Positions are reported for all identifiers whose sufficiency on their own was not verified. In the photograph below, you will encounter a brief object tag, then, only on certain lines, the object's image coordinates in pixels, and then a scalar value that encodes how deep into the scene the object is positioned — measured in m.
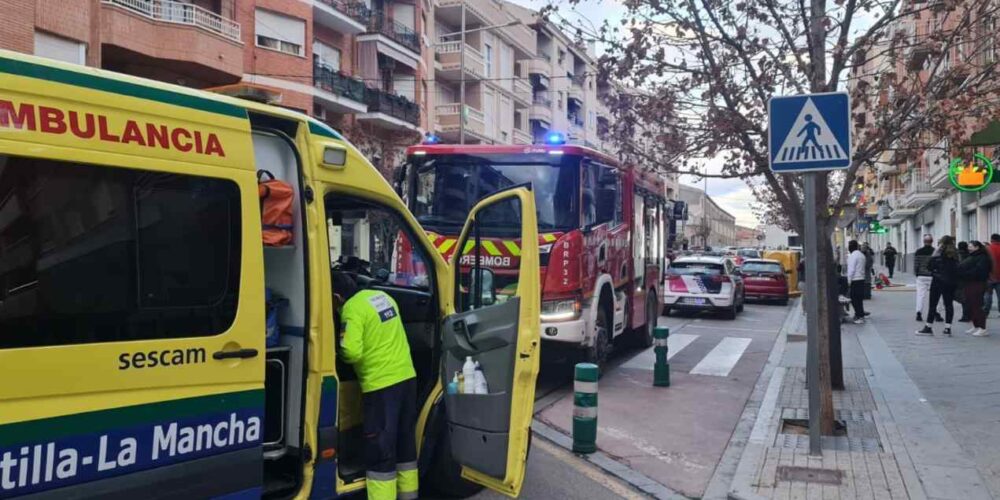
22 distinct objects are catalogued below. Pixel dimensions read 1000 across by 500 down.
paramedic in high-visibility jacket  4.24
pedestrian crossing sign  6.00
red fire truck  8.51
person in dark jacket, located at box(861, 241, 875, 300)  19.03
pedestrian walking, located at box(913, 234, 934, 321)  14.81
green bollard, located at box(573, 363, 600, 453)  6.14
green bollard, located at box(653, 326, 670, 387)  9.02
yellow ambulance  2.91
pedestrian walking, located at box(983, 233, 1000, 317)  13.77
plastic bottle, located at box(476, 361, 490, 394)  4.43
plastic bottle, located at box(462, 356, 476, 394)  4.48
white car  17.38
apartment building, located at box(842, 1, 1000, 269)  7.15
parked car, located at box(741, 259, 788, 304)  22.52
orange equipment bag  3.82
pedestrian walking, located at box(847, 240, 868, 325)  15.41
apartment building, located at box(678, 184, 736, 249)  87.19
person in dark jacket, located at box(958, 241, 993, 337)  12.23
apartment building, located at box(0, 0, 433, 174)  16.73
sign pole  6.05
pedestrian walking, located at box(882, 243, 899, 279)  31.14
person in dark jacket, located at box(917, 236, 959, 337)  12.85
